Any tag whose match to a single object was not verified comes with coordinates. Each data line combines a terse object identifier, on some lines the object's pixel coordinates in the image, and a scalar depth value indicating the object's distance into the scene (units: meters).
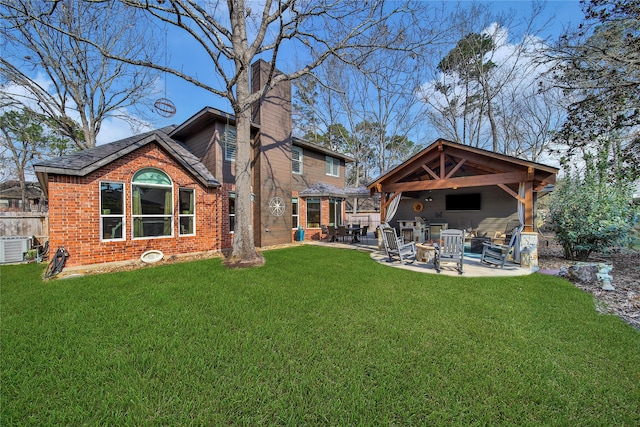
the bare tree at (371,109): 19.02
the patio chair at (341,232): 13.20
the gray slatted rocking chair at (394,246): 7.59
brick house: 7.25
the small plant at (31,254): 8.63
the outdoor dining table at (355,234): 12.84
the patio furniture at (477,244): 9.62
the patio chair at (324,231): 13.77
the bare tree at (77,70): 12.56
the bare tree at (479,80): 14.99
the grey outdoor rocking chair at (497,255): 6.98
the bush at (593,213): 7.39
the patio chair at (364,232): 14.45
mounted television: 12.21
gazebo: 7.54
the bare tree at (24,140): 16.47
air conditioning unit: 8.03
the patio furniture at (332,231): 13.30
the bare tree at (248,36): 7.59
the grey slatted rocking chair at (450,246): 6.89
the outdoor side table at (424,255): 8.15
